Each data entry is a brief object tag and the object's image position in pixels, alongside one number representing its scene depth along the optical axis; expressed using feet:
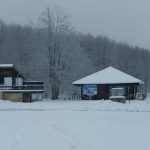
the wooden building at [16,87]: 176.76
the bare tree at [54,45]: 226.79
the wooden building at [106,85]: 193.57
